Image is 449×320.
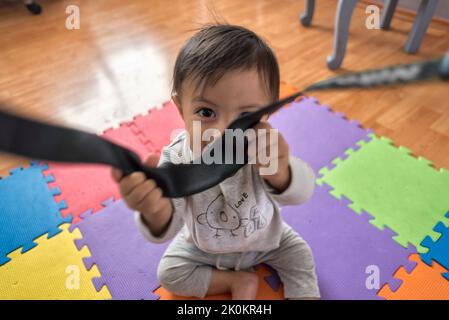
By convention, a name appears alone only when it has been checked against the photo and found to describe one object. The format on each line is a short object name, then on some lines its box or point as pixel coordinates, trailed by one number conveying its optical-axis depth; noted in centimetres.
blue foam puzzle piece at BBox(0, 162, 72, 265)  87
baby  47
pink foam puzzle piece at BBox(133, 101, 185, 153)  112
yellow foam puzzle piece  76
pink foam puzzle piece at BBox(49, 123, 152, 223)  94
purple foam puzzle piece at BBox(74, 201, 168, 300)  77
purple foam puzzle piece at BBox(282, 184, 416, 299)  75
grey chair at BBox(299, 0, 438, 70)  132
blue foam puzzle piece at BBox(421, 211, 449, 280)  78
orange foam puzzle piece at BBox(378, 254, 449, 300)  73
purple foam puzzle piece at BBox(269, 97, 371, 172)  105
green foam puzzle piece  85
